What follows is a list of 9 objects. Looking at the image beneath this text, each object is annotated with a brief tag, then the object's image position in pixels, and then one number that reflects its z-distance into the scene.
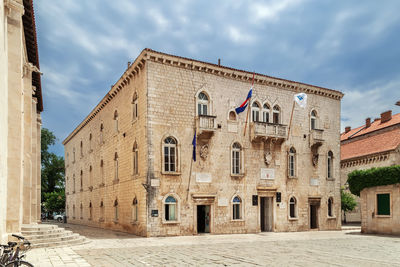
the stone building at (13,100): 12.62
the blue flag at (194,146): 22.06
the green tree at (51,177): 54.91
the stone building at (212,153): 21.53
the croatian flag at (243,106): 23.27
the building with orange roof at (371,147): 31.42
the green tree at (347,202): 33.53
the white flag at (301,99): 25.23
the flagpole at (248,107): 24.92
